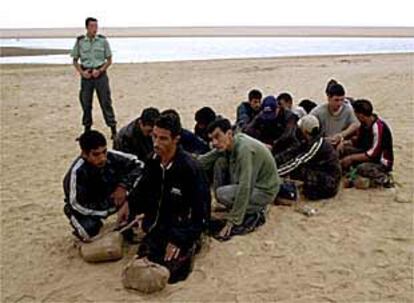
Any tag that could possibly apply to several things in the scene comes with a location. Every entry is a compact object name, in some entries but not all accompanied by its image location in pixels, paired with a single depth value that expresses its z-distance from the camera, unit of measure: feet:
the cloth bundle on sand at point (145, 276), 12.88
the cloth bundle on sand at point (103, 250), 14.43
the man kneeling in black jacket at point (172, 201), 13.55
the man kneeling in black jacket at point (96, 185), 14.92
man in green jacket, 15.47
